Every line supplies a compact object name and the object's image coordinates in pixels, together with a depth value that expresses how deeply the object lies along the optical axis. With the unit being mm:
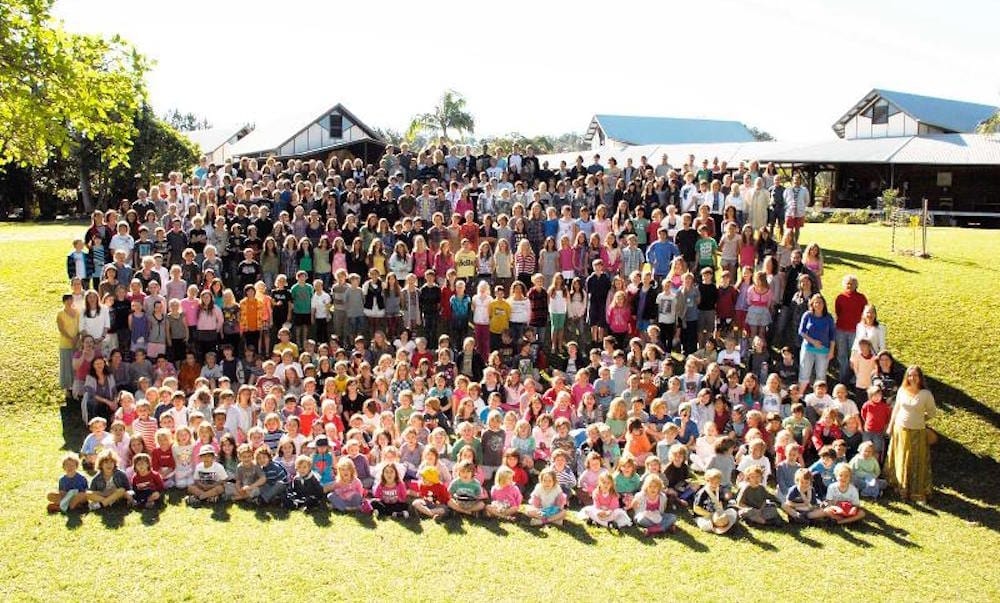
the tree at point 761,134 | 112950
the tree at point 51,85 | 13281
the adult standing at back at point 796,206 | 17141
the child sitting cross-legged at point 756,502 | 10102
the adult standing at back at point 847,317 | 13266
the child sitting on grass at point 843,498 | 10164
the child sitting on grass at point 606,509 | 9984
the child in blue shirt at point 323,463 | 10648
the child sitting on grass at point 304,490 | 10305
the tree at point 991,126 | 29678
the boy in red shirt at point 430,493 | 10219
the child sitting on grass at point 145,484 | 10195
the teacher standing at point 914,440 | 10977
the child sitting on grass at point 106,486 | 10023
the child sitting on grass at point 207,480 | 10367
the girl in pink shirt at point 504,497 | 10141
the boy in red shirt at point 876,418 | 11633
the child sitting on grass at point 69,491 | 9969
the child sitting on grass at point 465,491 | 10172
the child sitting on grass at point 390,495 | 10188
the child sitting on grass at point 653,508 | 9875
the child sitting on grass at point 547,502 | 9992
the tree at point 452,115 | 54000
